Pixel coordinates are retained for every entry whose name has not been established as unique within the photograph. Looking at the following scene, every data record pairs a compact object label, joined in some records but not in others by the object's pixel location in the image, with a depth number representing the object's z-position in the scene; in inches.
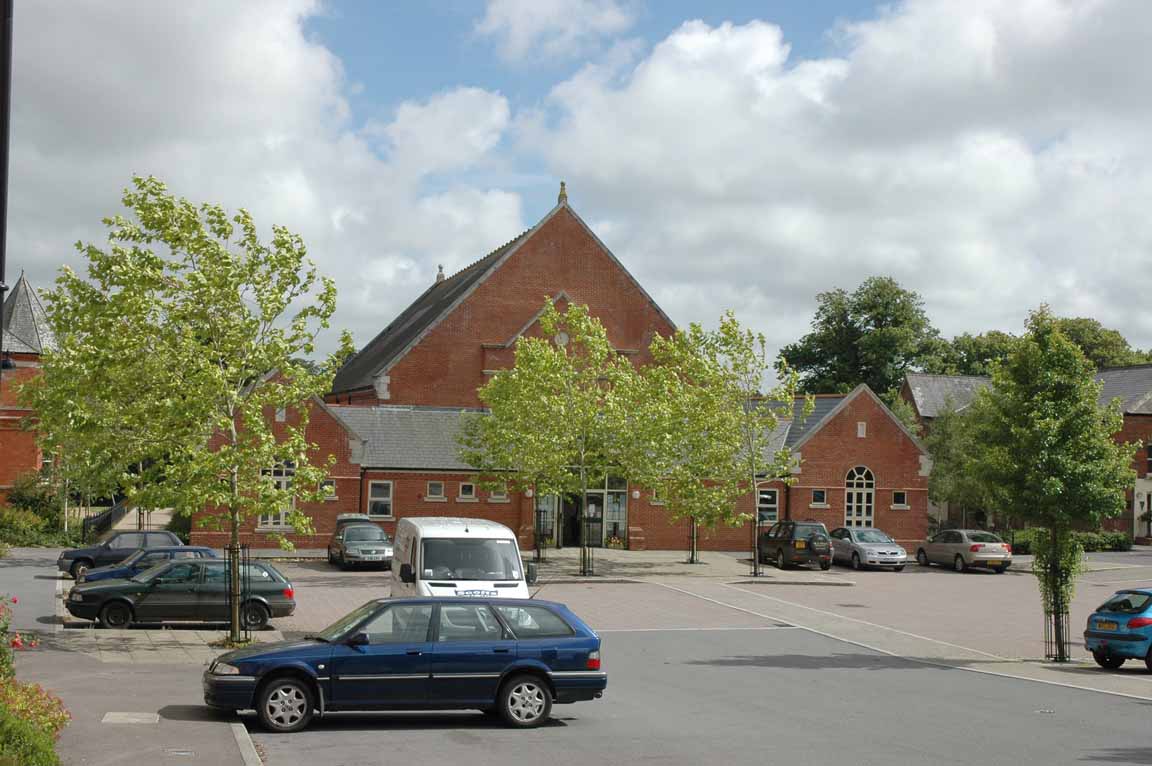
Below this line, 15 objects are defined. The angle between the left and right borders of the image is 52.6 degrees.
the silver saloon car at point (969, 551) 1660.9
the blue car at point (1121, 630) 790.5
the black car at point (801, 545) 1615.4
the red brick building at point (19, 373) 1967.3
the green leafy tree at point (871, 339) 3287.4
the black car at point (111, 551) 1214.9
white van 745.0
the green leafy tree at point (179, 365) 773.3
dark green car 884.0
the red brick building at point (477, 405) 1710.1
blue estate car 508.1
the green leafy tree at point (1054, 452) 841.5
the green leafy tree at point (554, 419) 1461.6
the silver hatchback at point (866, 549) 1658.5
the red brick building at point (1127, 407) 2386.8
